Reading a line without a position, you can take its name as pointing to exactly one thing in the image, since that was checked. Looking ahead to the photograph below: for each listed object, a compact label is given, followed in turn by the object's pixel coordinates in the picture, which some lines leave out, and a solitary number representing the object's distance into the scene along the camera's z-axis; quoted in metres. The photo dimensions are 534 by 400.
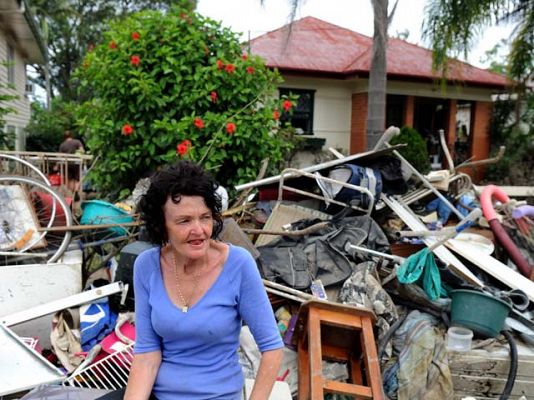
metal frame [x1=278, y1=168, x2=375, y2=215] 4.57
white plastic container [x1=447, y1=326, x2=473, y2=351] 3.43
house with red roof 12.82
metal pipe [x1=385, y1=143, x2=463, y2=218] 5.32
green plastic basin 3.42
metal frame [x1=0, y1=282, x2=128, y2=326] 3.26
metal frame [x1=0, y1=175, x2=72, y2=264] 3.84
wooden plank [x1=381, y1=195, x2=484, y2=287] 3.96
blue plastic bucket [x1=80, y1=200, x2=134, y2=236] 4.20
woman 1.83
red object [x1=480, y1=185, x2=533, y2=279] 4.46
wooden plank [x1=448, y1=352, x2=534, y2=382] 3.37
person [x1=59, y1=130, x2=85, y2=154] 10.80
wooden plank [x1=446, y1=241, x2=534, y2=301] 4.00
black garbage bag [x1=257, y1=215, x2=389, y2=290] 3.86
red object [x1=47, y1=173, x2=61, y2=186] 4.55
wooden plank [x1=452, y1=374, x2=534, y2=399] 3.40
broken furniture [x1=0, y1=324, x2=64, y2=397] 2.29
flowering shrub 4.92
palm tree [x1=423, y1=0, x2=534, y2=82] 8.43
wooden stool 2.78
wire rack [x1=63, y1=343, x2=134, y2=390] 3.02
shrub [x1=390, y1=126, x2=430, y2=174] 10.66
